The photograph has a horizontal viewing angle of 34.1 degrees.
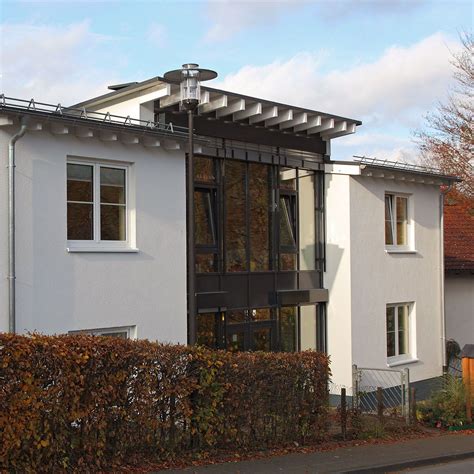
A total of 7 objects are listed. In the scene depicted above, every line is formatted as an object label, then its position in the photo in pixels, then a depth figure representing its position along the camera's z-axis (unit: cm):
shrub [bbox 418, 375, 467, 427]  1534
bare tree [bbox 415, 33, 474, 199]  2938
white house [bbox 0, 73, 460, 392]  1212
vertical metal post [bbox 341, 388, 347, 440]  1308
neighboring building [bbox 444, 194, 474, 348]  2448
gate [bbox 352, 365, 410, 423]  1489
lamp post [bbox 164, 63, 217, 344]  1082
